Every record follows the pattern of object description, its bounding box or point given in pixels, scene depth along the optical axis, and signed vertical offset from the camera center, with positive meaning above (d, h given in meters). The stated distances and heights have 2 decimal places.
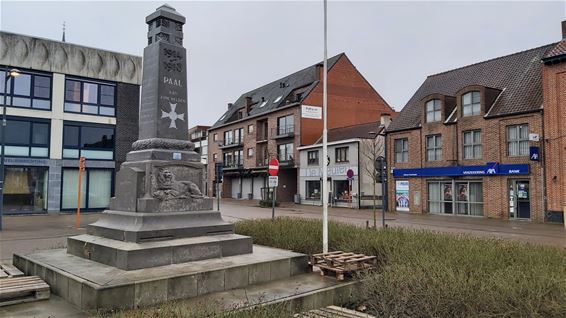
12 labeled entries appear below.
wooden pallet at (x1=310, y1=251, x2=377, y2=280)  7.75 -1.49
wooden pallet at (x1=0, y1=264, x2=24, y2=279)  7.49 -1.64
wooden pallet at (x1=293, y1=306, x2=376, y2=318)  5.42 -1.69
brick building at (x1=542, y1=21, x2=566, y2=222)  22.94 +3.12
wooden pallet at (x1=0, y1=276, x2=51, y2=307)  6.11 -1.59
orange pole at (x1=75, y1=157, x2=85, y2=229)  18.77 +0.55
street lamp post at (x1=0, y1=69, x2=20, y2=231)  17.93 +0.92
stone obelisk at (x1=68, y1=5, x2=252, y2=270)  7.78 -0.18
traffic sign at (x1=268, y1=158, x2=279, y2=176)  18.16 +0.69
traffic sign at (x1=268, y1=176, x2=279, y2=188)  18.46 +0.14
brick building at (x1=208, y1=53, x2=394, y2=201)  46.03 +7.45
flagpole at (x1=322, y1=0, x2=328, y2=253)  9.45 +0.35
